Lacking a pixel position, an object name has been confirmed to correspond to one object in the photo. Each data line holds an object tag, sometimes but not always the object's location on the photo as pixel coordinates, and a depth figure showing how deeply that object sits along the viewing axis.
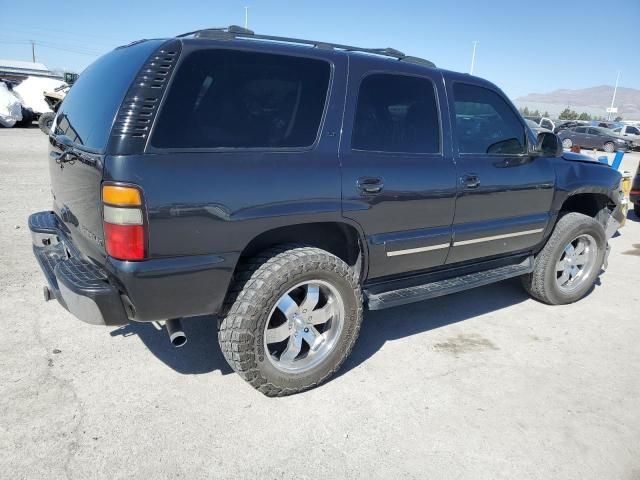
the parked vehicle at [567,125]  26.98
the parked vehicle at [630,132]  27.19
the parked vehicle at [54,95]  19.58
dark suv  2.34
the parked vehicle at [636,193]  8.48
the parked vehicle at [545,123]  27.41
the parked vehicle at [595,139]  26.05
